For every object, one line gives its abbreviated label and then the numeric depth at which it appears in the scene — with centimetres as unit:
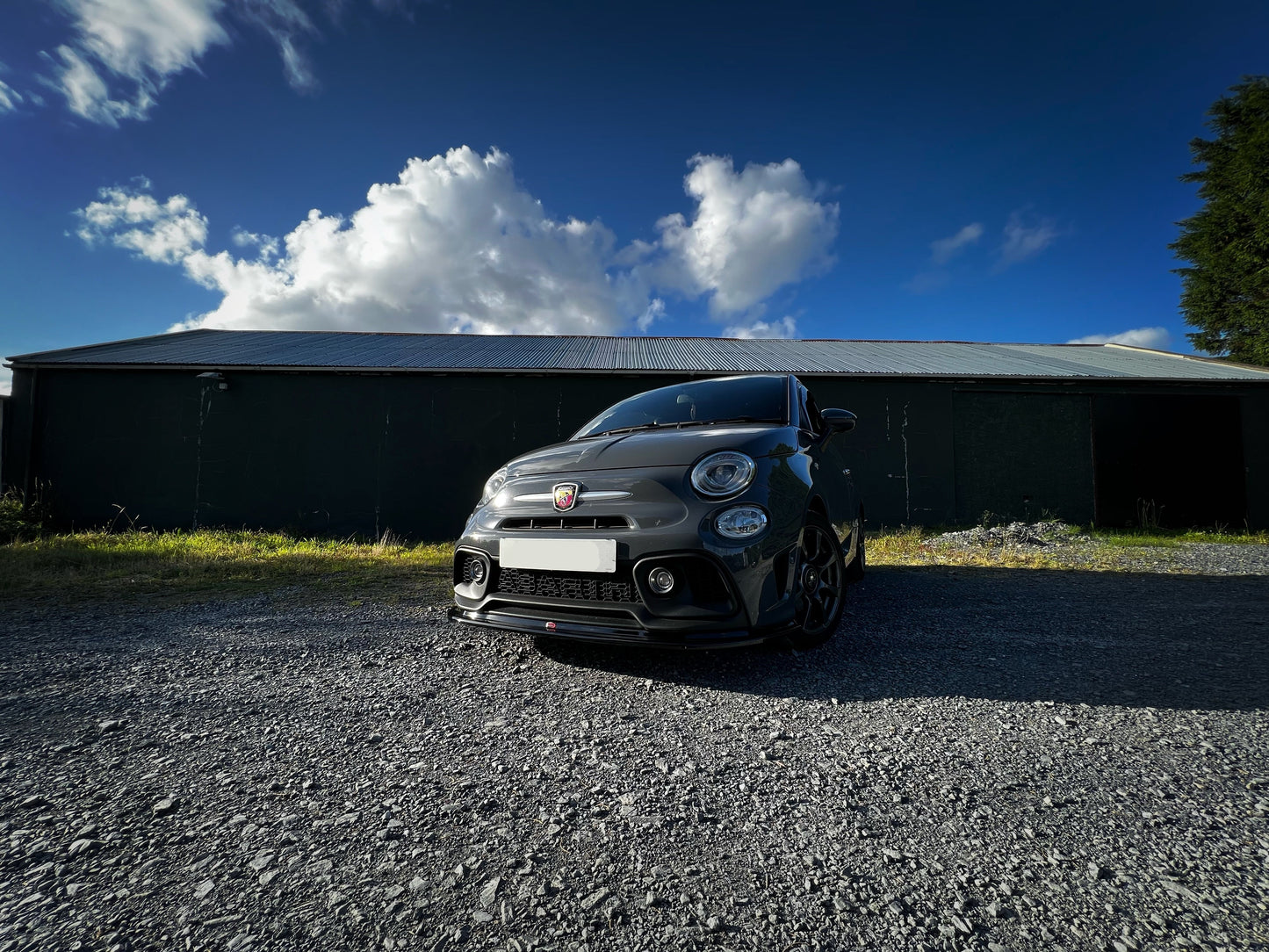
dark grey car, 207
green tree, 1565
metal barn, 843
